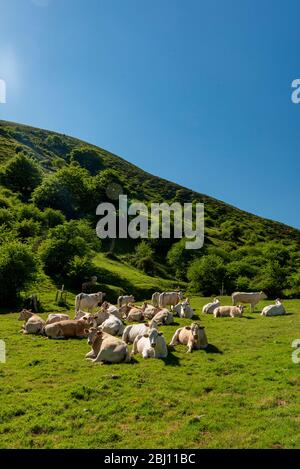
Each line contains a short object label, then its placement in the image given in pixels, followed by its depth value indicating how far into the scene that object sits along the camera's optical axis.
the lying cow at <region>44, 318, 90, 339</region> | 19.73
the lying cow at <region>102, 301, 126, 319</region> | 24.20
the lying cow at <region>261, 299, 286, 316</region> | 28.39
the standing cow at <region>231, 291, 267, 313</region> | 31.88
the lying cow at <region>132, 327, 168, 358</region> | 15.47
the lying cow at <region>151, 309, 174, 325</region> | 23.89
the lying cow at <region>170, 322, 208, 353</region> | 17.20
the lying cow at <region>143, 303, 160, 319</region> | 25.27
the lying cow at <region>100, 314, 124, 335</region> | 19.86
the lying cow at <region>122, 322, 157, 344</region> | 17.83
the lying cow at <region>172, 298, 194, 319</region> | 27.22
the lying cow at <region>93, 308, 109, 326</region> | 21.46
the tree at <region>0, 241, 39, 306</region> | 36.66
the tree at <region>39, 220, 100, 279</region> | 50.66
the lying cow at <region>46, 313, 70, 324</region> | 21.56
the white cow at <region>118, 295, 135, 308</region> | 32.00
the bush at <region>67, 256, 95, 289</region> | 50.50
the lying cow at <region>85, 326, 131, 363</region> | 14.83
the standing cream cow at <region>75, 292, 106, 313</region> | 29.00
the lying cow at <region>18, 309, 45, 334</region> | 20.91
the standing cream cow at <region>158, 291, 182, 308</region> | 31.73
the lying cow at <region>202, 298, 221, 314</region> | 30.51
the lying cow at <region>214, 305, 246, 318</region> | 27.64
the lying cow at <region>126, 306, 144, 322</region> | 24.55
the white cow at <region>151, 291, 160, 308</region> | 33.81
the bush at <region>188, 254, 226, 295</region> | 56.44
